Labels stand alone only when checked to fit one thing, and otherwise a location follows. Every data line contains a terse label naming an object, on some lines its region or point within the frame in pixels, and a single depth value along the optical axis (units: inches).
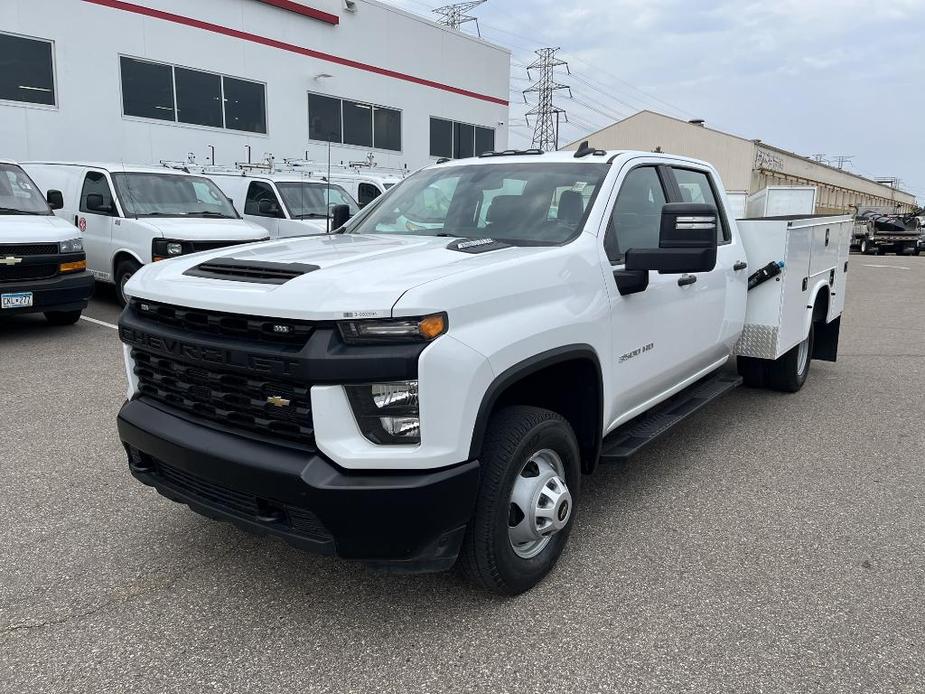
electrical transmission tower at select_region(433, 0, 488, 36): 1761.8
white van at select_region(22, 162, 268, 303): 362.6
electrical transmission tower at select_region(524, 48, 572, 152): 2160.4
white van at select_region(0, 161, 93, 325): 303.3
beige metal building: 1685.5
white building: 554.9
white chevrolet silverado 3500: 98.7
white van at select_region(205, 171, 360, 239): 464.8
